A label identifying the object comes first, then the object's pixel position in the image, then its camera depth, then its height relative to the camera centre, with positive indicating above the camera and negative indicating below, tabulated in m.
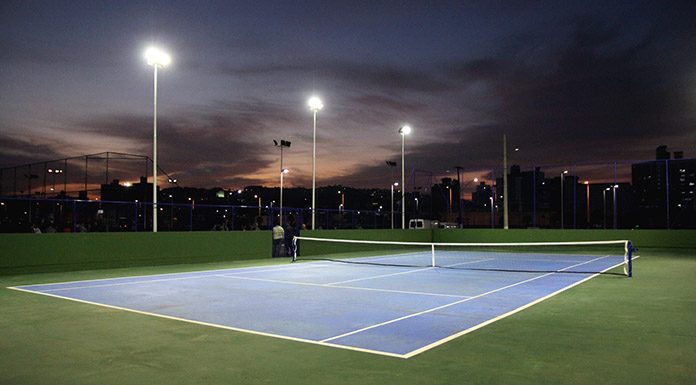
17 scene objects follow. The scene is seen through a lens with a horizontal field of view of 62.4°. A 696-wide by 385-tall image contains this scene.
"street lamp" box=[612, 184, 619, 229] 32.02 -0.04
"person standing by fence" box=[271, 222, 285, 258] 24.50 -0.97
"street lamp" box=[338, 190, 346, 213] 74.81 +2.96
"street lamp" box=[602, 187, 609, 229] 37.44 +1.07
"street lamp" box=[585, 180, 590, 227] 41.00 +0.77
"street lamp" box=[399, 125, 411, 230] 33.56 +4.87
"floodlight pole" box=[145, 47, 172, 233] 19.36 +5.21
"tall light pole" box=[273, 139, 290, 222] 27.21 +4.39
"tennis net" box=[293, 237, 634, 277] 19.92 -1.82
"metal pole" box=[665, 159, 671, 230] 31.55 +1.64
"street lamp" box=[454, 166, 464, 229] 38.70 +1.14
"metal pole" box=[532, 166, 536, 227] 35.81 +1.03
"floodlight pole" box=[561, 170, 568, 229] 37.78 +0.62
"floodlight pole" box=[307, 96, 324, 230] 27.47 +5.28
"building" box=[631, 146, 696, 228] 31.67 +1.20
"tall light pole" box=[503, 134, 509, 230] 33.50 +1.60
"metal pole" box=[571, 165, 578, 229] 34.12 +1.00
